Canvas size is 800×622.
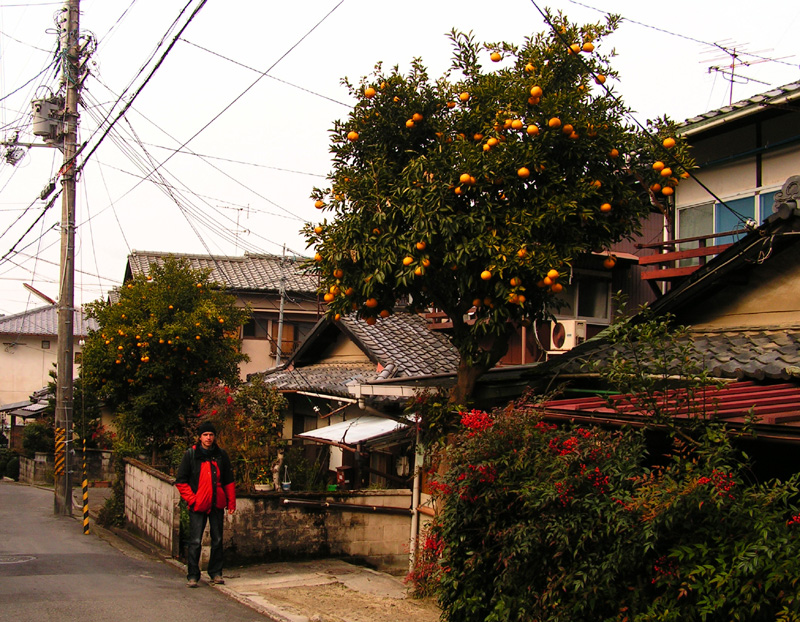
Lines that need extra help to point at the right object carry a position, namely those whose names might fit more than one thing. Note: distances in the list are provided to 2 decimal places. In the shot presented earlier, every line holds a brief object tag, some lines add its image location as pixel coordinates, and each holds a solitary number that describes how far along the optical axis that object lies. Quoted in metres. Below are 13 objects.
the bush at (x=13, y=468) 33.97
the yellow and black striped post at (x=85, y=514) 15.91
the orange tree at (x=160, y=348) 19.08
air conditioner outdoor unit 12.20
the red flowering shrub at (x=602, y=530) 4.82
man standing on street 9.26
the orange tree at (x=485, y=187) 8.45
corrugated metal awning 5.72
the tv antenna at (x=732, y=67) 13.57
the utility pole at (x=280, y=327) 27.12
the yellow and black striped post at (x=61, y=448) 18.72
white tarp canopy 12.51
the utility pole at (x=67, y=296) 18.73
